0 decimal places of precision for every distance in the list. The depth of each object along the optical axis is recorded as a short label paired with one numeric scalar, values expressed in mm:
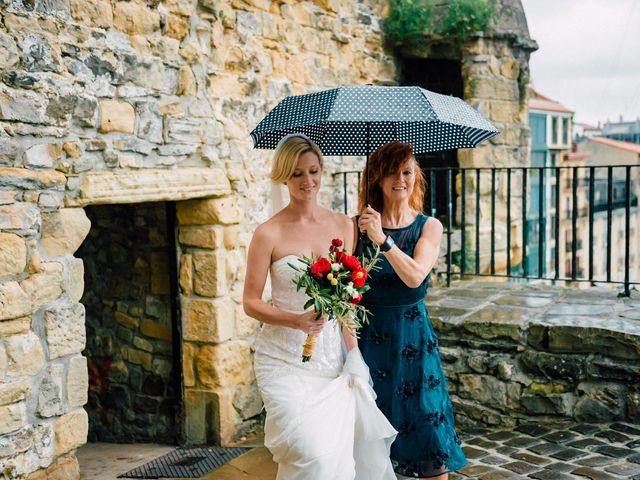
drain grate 4449
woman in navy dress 3326
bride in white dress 3023
